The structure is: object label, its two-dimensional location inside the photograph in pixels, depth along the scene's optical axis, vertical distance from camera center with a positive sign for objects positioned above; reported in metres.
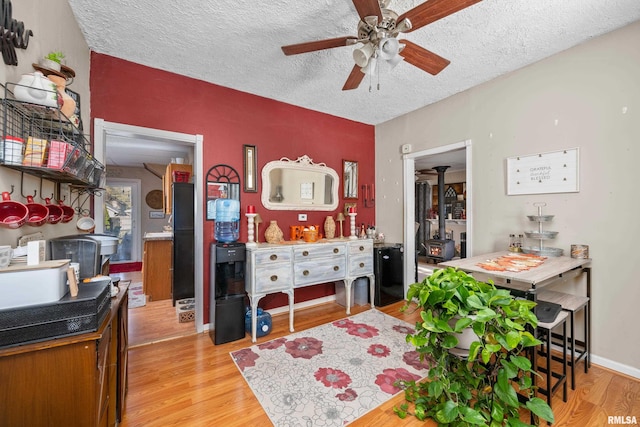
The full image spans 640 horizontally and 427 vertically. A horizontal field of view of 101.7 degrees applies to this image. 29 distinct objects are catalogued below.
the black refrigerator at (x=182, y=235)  3.38 -0.28
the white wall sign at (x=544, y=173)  2.26 +0.35
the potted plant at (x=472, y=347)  1.28 -0.71
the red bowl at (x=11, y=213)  1.01 +0.01
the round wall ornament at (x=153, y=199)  6.23 +0.35
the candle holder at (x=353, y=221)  3.56 -0.12
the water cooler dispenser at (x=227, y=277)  2.52 -0.66
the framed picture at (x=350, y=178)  3.85 +0.52
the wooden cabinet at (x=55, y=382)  0.85 -0.58
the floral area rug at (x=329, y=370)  1.67 -1.26
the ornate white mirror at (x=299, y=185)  3.22 +0.36
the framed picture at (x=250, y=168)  3.03 +0.53
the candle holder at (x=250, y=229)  2.83 -0.18
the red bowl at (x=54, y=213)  1.38 +0.01
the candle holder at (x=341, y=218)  3.64 -0.09
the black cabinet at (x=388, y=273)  3.48 -0.83
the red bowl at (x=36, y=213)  1.19 +0.01
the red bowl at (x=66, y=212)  1.52 +0.01
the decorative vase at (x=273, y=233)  3.05 -0.24
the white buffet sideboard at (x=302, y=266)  2.61 -0.60
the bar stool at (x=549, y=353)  1.55 -0.88
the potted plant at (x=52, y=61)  1.34 +0.81
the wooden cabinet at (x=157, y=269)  3.89 -0.84
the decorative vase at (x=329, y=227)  3.54 -0.20
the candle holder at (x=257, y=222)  2.99 -0.11
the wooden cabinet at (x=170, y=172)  3.82 +0.62
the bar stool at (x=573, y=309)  1.79 -0.69
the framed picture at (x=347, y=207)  3.81 +0.08
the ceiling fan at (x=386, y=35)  1.42 +1.10
